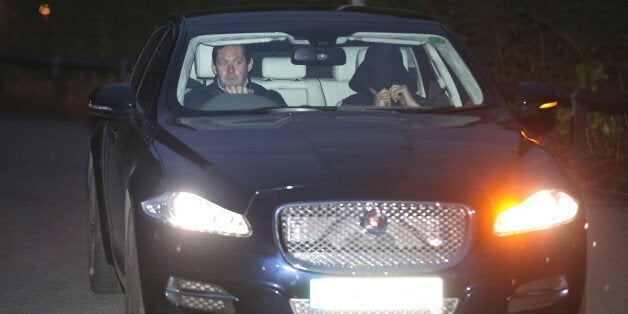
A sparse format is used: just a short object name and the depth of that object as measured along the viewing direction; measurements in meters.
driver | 15.53
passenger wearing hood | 15.25
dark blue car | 11.32
